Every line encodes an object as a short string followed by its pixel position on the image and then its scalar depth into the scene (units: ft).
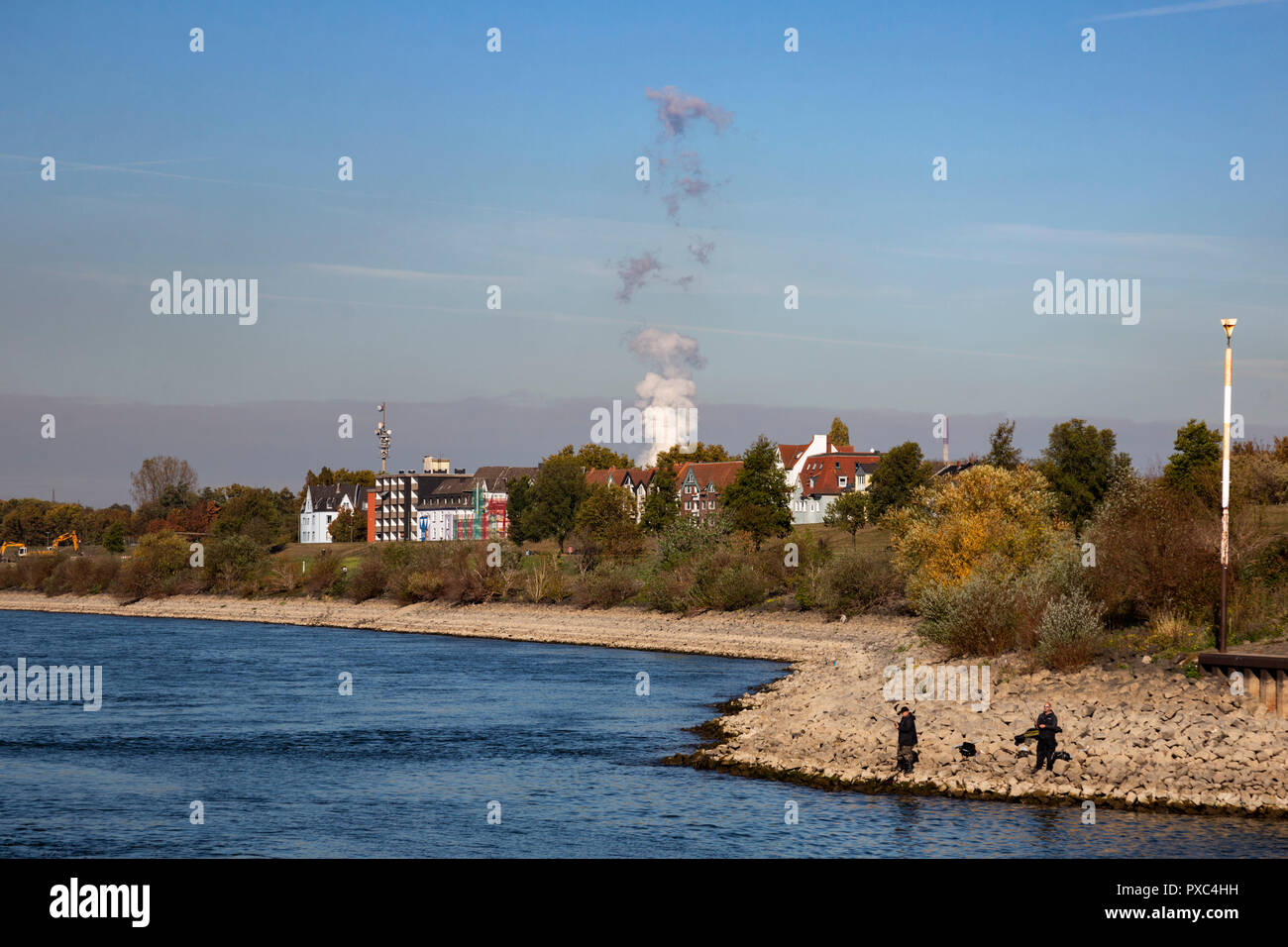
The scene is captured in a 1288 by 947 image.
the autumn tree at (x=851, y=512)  351.05
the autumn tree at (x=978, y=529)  188.85
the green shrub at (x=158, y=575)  401.49
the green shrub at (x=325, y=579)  374.63
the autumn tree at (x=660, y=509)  398.01
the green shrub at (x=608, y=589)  302.86
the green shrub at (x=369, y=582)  355.15
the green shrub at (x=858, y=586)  239.71
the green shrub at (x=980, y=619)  132.26
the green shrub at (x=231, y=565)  397.82
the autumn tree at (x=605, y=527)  346.95
